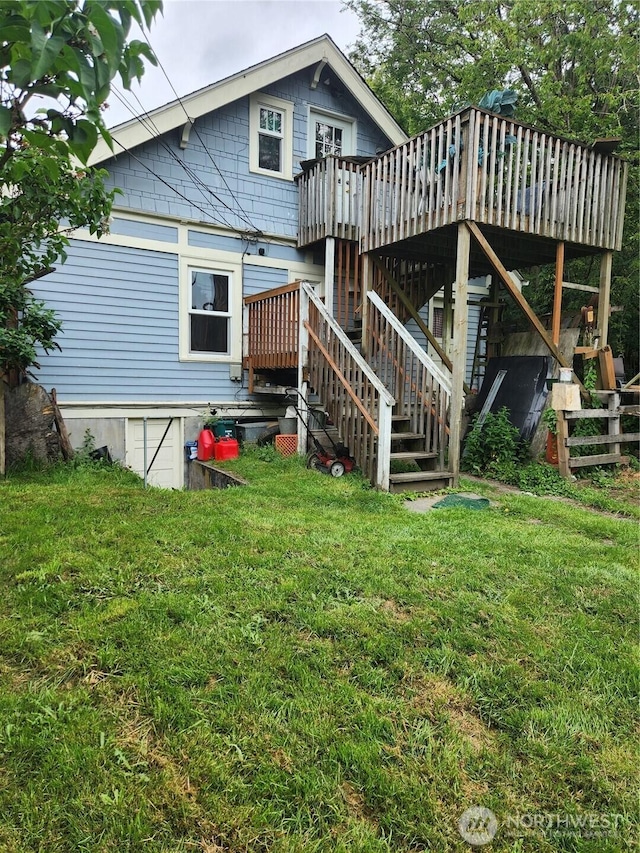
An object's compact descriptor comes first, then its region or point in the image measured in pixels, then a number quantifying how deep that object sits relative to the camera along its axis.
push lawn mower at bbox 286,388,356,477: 6.70
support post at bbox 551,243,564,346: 7.16
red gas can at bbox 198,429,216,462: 8.15
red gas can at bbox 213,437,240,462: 8.00
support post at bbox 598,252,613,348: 7.71
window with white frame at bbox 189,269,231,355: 8.61
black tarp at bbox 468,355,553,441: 7.86
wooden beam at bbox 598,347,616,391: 7.64
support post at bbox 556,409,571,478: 6.87
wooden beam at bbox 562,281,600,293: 7.44
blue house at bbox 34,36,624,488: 6.52
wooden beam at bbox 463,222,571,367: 6.27
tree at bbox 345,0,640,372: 11.37
